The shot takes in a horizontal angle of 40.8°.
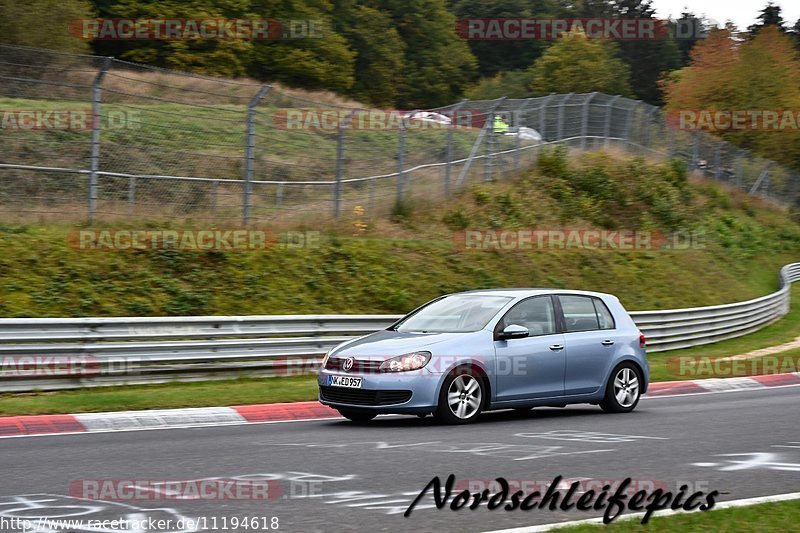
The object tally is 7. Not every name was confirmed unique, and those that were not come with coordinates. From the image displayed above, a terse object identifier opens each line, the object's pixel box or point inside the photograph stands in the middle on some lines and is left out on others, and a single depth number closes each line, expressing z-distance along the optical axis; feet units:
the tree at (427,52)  267.80
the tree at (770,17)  391.86
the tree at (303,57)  201.05
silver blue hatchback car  36.76
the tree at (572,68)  278.46
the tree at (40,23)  141.28
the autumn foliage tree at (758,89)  207.31
